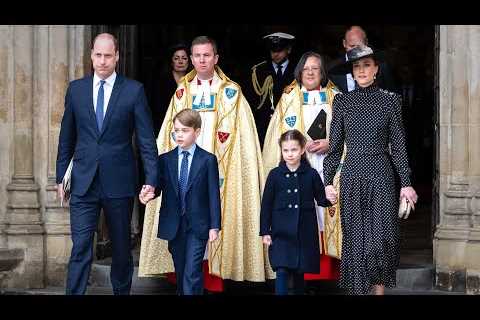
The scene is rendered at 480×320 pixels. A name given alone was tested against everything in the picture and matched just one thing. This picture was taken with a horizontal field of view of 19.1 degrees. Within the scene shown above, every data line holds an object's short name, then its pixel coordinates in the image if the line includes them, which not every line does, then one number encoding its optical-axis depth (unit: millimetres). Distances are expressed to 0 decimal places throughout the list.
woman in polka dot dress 10000
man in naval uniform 12156
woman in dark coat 12406
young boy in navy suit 10055
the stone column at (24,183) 11875
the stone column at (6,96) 11898
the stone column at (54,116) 11938
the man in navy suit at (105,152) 10016
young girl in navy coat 10203
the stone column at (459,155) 11570
